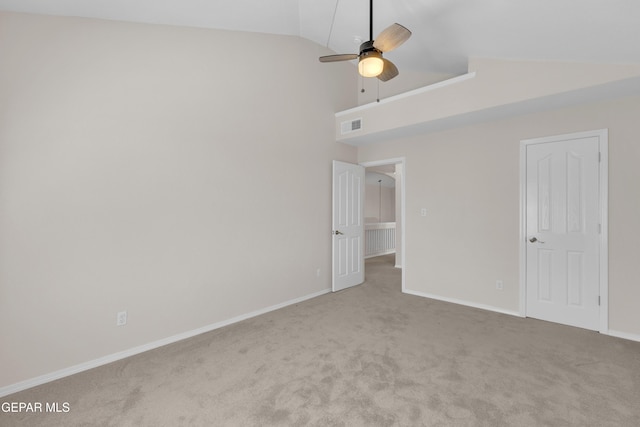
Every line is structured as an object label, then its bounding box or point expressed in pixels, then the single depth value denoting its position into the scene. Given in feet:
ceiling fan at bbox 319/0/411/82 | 7.38
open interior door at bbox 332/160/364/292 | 14.79
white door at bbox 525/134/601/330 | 10.02
